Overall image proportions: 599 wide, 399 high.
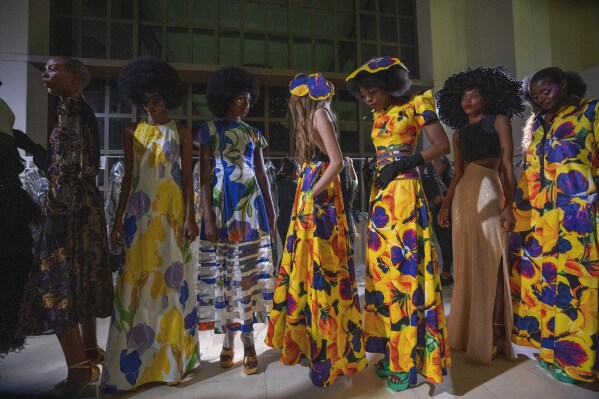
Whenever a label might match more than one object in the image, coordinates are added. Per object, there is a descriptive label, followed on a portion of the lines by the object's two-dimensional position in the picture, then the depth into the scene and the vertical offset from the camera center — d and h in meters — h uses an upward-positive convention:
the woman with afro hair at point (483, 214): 2.15 +0.00
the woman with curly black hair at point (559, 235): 1.91 -0.14
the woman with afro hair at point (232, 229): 2.10 -0.05
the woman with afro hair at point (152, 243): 1.91 -0.12
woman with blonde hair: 1.77 -0.27
